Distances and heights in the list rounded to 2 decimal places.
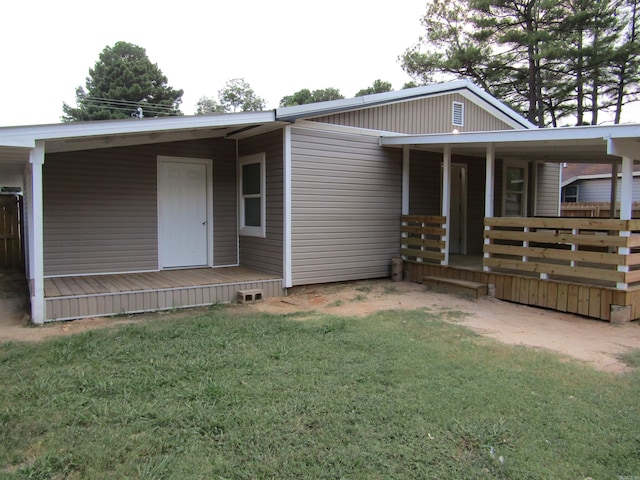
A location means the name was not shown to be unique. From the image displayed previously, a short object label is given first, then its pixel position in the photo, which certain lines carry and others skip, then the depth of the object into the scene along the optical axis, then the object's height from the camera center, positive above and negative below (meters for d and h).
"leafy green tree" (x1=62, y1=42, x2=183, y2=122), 30.77 +8.45
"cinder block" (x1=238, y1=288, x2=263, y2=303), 6.78 -1.14
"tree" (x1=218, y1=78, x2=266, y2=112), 43.41 +11.26
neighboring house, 20.34 +1.55
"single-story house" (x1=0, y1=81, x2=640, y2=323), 5.89 +0.21
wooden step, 7.09 -1.08
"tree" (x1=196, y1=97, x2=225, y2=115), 42.78 +10.25
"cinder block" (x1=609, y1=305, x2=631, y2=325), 5.64 -1.16
